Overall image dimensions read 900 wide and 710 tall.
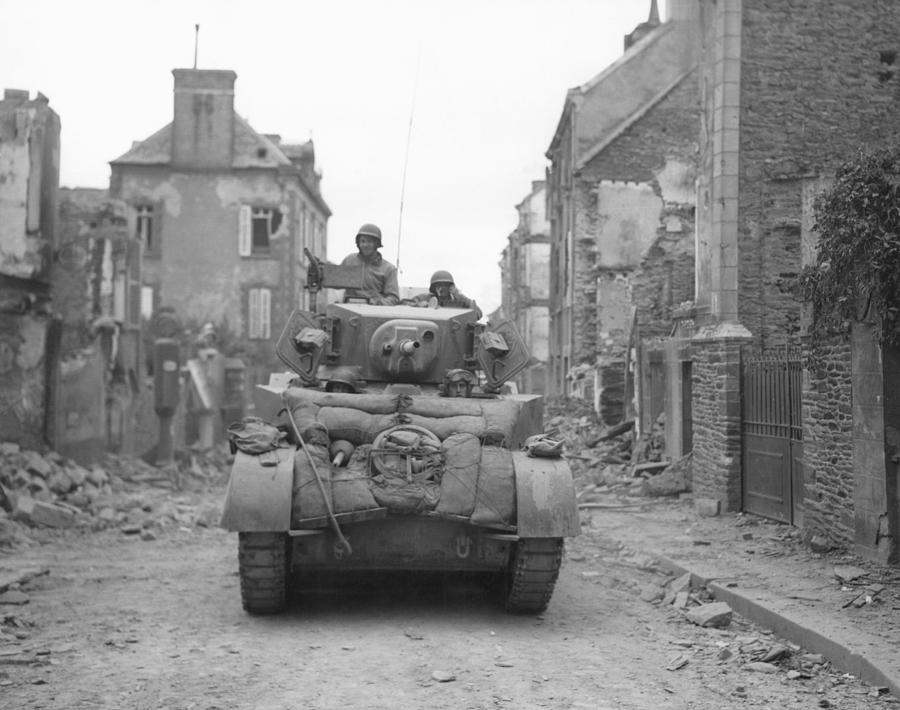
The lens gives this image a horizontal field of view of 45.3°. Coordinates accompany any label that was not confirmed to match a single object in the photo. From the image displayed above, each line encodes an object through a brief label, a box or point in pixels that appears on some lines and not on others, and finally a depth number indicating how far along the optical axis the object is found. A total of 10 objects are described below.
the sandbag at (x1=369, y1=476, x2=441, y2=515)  7.51
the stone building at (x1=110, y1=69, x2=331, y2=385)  36.28
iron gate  12.12
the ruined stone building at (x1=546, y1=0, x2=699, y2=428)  27.53
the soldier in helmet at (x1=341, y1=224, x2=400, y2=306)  10.95
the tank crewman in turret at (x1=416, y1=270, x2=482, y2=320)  11.01
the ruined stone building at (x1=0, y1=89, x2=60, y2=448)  15.29
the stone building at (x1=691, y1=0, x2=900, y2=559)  14.12
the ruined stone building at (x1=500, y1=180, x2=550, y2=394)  43.34
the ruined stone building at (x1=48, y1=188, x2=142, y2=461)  16.84
